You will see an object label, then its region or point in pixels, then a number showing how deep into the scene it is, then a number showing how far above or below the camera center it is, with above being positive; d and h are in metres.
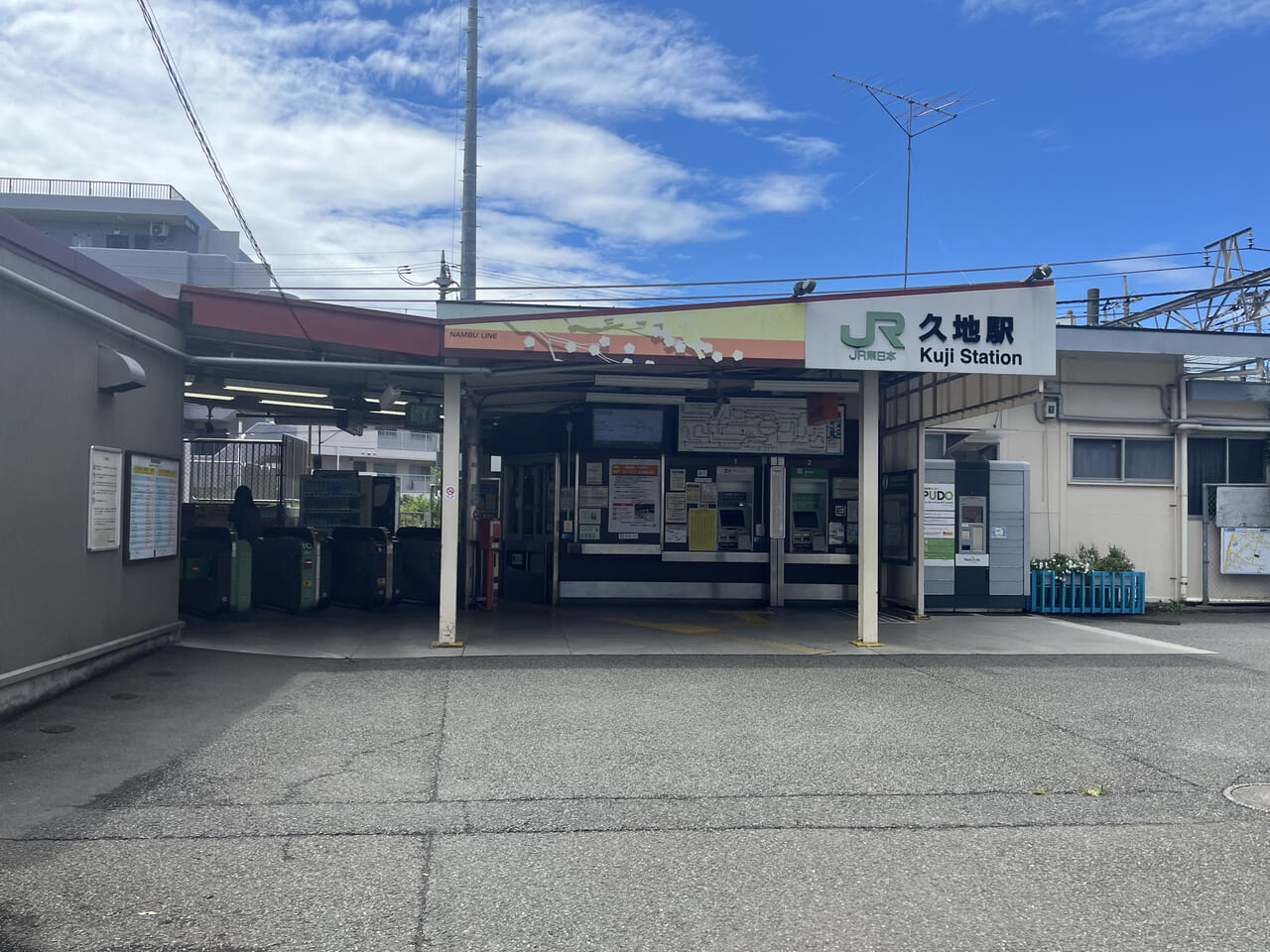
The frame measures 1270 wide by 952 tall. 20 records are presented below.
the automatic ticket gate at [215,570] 12.61 -0.98
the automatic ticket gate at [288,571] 13.43 -1.05
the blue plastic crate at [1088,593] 14.87 -1.34
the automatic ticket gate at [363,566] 14.00 -1.01
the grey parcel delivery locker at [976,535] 14.26 -0.46
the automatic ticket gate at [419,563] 14.59 -1.00
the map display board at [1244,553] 15.98 -0.75
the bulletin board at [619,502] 14.77 -0.04
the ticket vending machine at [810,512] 15.20 -0.16
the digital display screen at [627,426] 14.70 +1.08
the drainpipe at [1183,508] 15.88 -0.03
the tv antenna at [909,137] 15.55 +5.84
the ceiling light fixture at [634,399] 14.33 +1.46
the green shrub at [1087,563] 15.07 -0.90
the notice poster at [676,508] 14.91 -0.12
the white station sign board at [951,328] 10.38 +1.84
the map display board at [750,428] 14.69 +1.08
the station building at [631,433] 8.29 +0.87
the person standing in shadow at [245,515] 15.38 -0.32
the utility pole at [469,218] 18.91 +5.38
